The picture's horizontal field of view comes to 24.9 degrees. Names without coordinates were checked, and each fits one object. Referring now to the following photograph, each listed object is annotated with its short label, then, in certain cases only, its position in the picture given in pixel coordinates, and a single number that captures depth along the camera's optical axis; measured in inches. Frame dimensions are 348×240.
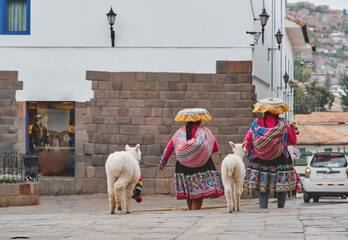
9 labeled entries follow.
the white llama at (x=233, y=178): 499.5
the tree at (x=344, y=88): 3631.2
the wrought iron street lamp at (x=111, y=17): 727.1
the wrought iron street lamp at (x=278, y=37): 979.3
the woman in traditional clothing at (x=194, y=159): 522.9
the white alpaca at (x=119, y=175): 494.6
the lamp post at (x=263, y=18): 768.9
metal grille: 621.9
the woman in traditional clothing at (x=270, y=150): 520.4
